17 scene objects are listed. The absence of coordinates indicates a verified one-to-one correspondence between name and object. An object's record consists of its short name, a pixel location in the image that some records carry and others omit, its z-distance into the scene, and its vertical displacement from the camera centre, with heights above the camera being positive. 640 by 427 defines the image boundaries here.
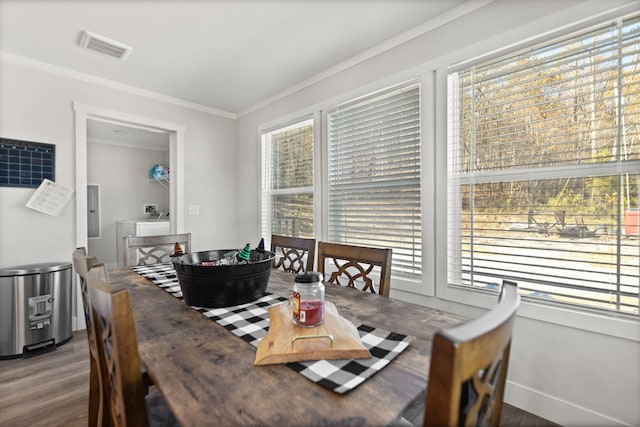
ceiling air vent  2.23 +1.29
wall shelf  5.83 +0.59
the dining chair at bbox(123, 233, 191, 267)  2.24 -0.25
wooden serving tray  0.79 -0.37
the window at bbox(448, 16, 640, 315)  1.44 +0.23
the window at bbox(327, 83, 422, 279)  2.22 +0.31
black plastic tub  1.18 -0.28
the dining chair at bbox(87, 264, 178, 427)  0.67 -0.32
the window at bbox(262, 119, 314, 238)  3.12 +0.35
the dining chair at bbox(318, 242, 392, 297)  1.56 -0.26
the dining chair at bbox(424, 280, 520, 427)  0.44 -0.24
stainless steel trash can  2.35 -0.78
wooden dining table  0.59 -0.39
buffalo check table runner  0.71 -0.39
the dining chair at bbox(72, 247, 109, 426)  0.97 -0.53
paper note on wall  2.63 +0.12
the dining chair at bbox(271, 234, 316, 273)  2.05 -0.25
